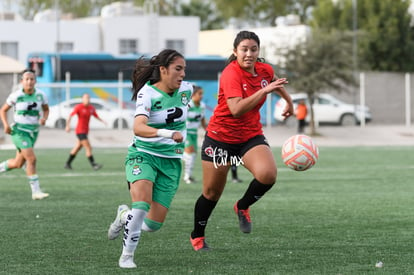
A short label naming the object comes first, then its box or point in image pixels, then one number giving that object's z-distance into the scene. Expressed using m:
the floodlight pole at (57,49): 42.16
